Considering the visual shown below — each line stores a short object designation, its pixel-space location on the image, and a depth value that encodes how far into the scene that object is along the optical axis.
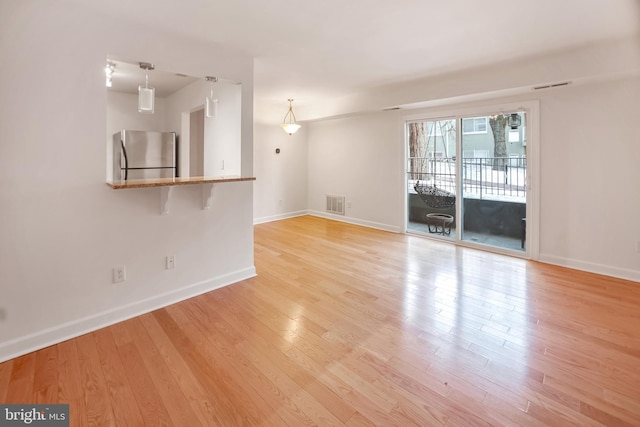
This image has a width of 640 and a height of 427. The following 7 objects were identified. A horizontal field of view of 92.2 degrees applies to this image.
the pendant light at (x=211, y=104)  3.05
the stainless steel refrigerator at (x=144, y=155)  2.57
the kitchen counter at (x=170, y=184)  2.41
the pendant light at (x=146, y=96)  2.64
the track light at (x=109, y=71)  2.45
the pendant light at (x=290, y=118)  6.67
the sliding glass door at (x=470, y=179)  4.34
